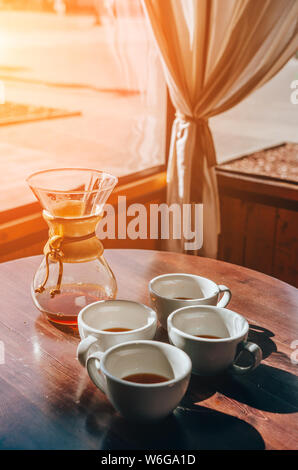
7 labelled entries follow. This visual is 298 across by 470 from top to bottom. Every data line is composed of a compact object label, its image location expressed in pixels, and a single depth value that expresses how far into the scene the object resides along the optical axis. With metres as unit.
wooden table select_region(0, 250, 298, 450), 0.69
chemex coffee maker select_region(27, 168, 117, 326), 0.96
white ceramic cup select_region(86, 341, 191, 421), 0.68
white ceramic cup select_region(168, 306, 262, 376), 0.79
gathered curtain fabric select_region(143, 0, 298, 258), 1.95
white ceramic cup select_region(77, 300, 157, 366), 0.81
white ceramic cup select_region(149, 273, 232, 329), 0.93
